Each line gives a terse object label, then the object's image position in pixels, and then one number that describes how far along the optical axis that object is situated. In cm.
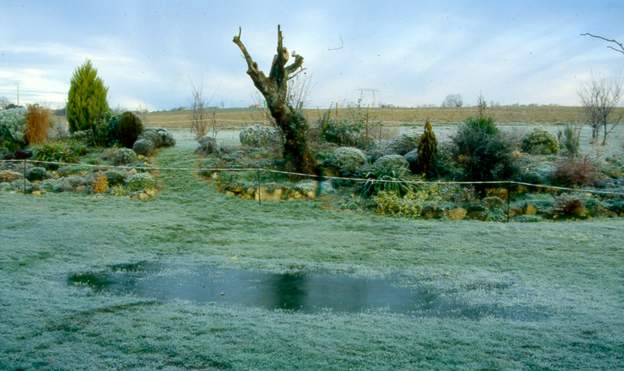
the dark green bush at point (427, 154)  1548
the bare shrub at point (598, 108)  2573
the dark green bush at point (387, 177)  1379
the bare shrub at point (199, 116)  2360
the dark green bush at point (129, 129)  1942
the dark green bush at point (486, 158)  1452
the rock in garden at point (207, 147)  1853
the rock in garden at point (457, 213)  1252
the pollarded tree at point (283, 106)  1510
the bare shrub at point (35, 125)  2036
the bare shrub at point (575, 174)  1475
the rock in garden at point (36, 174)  1605
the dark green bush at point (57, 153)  1764
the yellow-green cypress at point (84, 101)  2155
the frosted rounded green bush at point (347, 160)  1553
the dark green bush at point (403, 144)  1722
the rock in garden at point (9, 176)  1572
